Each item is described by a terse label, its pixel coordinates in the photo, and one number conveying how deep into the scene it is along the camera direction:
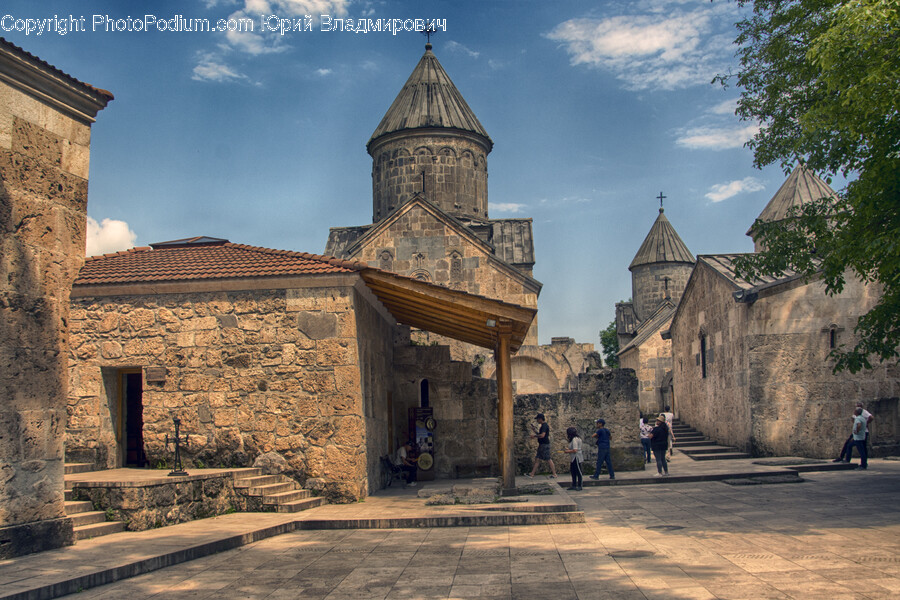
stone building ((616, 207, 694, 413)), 51.41
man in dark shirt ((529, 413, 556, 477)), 15.04
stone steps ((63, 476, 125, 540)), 8.83
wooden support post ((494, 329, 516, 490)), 12.04
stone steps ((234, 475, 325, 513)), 11.01
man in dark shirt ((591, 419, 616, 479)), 15.73
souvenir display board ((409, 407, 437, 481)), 15.98
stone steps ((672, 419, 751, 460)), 20.05
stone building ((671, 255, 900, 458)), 19.44
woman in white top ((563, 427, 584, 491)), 14.50
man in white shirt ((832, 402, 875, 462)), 17.05
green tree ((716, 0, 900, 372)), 9.20
